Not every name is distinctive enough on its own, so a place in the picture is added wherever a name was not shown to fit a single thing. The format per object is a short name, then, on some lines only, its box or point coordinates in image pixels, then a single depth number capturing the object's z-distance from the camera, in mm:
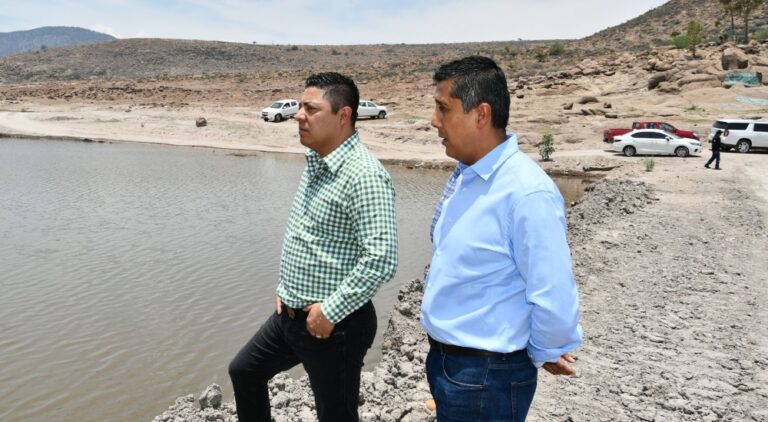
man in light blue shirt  2127
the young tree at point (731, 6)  53625
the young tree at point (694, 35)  47531
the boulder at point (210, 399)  4773
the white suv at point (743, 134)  26281
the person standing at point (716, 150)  20575
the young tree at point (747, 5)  52500
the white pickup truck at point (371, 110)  36344
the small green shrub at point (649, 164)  22091
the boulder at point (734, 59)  40656
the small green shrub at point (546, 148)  26031
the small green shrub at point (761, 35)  52209
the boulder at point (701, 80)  39588
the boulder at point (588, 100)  37875
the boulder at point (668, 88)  39688
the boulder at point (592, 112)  34516
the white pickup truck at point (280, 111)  35500
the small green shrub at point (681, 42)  51200
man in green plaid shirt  2738
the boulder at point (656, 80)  41531
